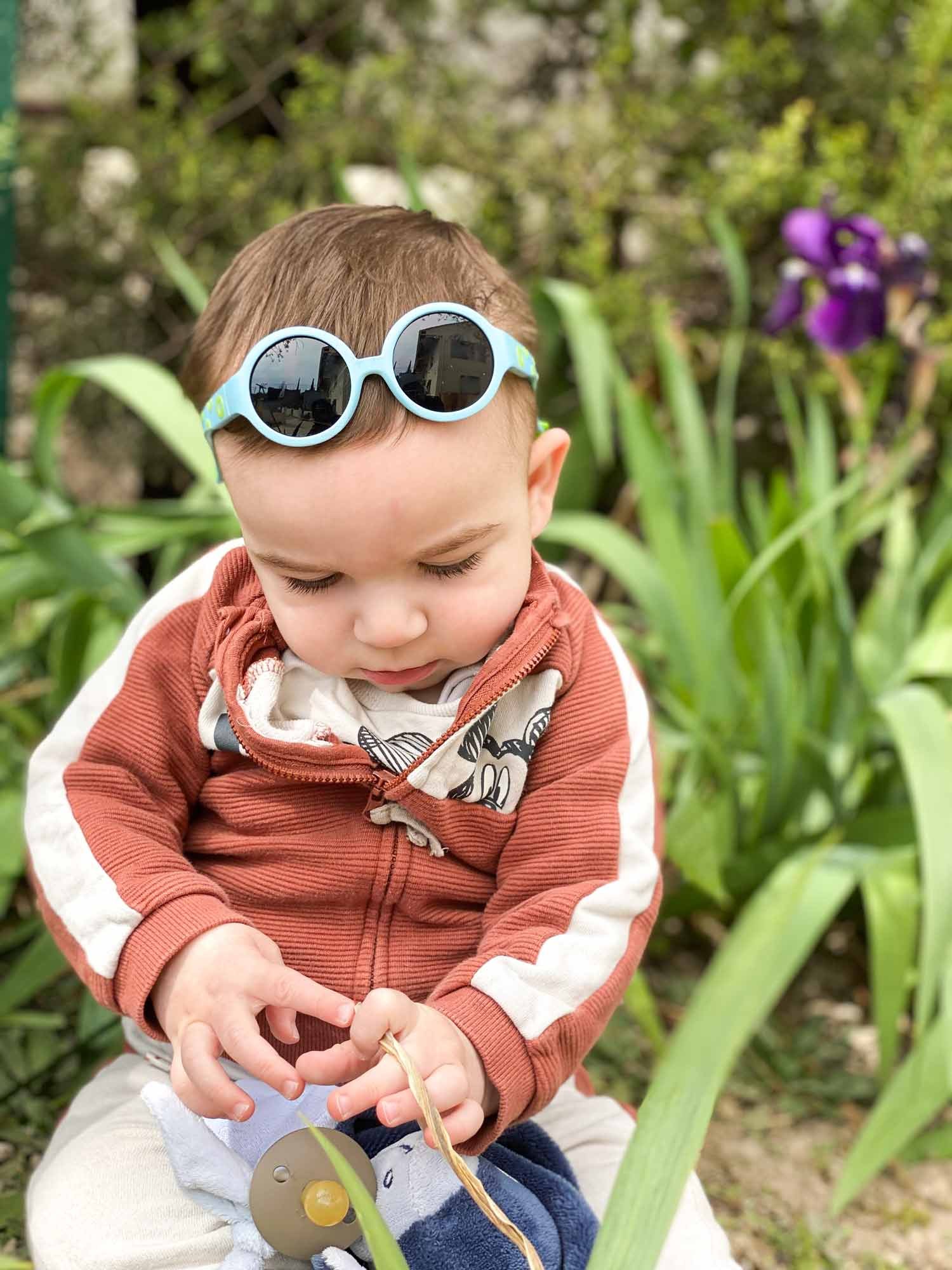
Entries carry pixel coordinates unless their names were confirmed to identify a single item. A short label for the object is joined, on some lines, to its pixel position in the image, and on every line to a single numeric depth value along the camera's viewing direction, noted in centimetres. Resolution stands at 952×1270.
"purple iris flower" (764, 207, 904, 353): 211
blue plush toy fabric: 96
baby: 89
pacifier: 93
